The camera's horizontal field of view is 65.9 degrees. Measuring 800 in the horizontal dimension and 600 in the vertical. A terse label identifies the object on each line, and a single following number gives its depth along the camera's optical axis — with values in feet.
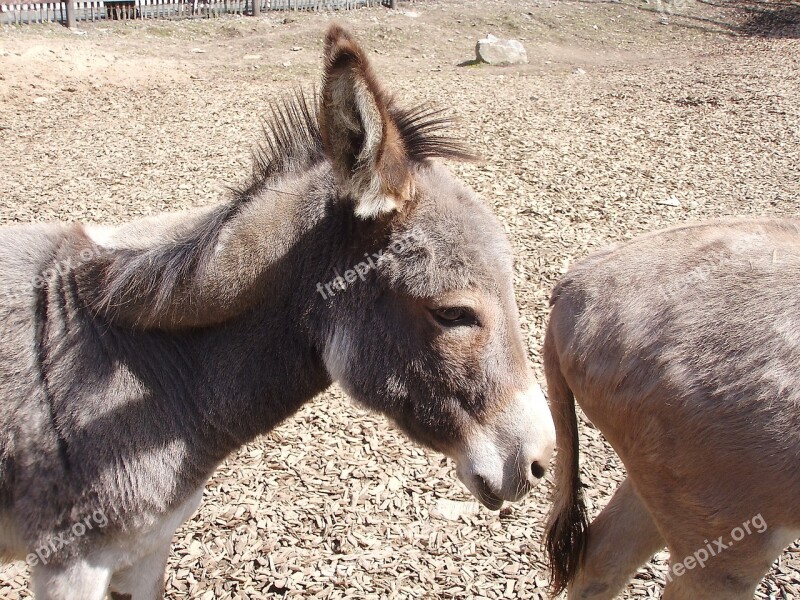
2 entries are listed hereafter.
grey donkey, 5.59
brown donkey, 6.64
